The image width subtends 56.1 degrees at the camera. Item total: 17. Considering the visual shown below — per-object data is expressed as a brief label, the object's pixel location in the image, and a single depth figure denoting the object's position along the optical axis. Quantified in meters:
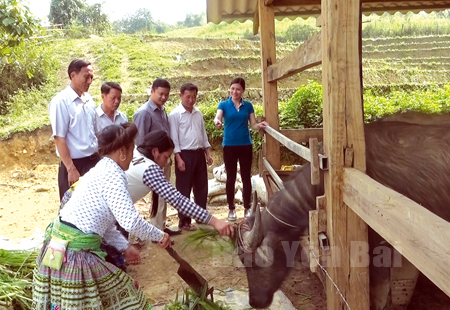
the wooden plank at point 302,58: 2.79
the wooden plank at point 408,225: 1.31
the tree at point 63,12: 33.28
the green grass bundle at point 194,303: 3.37
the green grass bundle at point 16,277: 3.46
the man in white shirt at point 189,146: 5.45
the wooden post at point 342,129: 2.30
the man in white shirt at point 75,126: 4.21
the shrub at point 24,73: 15.94
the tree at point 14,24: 4.25
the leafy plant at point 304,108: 9.96
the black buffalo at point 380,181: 2.94
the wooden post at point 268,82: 5.35
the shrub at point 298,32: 31.76
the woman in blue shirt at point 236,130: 5.84
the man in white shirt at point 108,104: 4.70
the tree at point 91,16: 33.88
